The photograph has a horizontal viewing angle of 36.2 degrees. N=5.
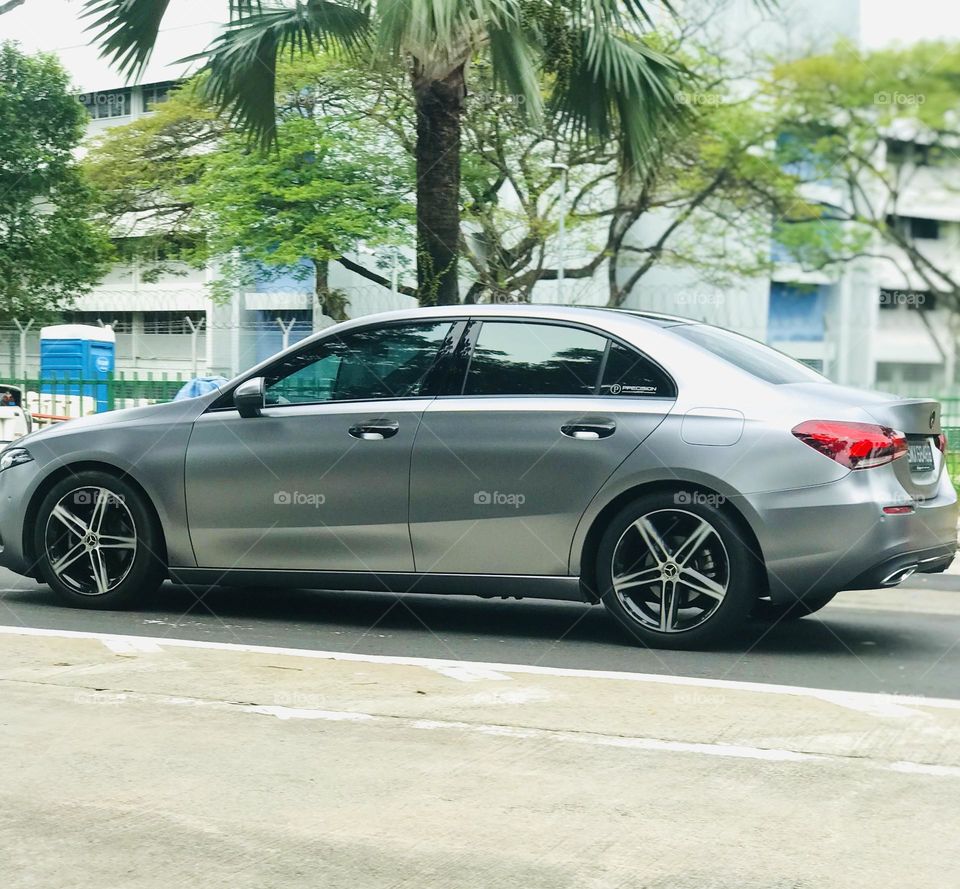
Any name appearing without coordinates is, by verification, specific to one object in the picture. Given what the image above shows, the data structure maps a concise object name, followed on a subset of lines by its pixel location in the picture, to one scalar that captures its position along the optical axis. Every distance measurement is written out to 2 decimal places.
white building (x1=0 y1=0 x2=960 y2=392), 15.98
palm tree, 12.79
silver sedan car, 6.19
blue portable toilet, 32.72
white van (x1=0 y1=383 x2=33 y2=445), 18.22
